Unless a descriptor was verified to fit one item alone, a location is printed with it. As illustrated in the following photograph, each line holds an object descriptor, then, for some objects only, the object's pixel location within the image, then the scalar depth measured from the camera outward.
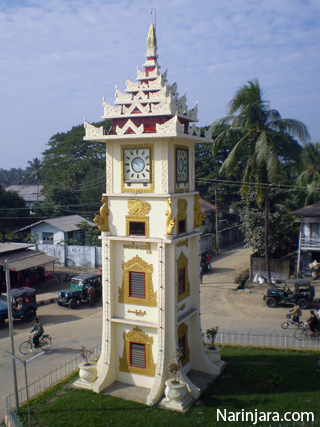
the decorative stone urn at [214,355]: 16.19
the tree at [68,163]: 52.66
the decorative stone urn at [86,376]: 14.83
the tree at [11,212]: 45.72
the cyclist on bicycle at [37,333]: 18.98
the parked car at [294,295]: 24.75
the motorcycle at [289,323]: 20.69
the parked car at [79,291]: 25.77
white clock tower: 13.84
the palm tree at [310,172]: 37.31
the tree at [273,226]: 32.19
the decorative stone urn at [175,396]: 13.16
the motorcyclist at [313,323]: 19.39
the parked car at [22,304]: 22.83
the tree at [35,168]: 95.00
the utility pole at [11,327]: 13.00
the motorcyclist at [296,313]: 21.06
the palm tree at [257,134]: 27.57
